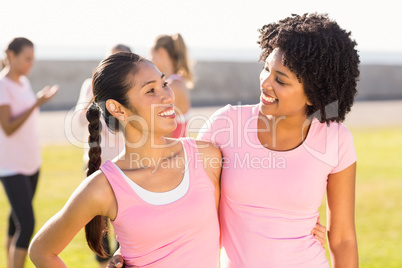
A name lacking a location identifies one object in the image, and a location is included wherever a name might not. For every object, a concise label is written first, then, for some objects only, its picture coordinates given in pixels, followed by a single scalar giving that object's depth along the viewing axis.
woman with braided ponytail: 2.39
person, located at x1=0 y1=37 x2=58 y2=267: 4.88
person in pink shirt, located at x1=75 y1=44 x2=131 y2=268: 4.55
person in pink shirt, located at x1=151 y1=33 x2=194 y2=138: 5.14
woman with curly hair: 2.54
